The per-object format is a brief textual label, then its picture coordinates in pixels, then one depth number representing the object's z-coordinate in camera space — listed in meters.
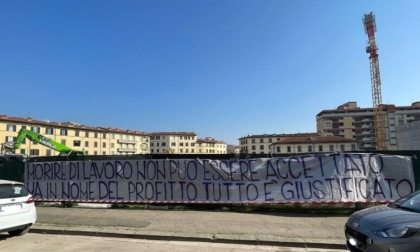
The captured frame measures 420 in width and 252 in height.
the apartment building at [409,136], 71.62
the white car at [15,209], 7.49
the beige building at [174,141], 151.38
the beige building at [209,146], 162.95
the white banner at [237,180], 10.07
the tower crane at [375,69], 100.38
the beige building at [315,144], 116.69
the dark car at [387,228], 4.58
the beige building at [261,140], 147.50
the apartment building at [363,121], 137.75
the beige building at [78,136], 81.25
